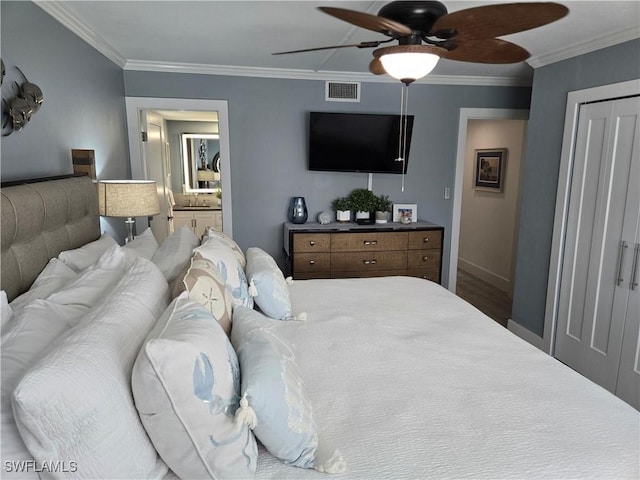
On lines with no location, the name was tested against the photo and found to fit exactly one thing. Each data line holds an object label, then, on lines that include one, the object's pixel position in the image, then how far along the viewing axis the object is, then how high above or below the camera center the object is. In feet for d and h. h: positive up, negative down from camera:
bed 2.91 -2.13
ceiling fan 4.60 +1.92
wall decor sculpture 5.65 +1.02
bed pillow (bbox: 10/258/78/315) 4.50 -1.32
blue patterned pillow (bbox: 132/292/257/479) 3.10 -1.81
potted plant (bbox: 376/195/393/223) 13.75 -0.97
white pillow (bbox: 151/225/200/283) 6.18 -1.24
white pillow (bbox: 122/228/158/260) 7.02 -1.24
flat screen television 13.06 +1.26
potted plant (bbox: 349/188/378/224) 13.69 -0.79
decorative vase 13.39 -1.03
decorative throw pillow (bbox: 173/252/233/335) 4.91 -1.38
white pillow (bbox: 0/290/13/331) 3.81 -1.31
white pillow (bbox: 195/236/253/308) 6.30 -1.45
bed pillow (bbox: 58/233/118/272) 5.74 -1.15
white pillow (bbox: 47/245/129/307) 4.58 -1.27
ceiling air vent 13.32 +2.87
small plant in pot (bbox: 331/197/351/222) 13.75 -1.04
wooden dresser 12.46 -2.17
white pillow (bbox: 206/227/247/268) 7.79 -1.28
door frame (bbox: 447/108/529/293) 14.15 +0.90
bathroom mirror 20.47 +0.77
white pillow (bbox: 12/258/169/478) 2.66 -1.56
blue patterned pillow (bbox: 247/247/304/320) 6.84 -1.91
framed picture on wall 17.34 +0.59
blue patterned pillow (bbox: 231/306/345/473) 3.61 -2.09
